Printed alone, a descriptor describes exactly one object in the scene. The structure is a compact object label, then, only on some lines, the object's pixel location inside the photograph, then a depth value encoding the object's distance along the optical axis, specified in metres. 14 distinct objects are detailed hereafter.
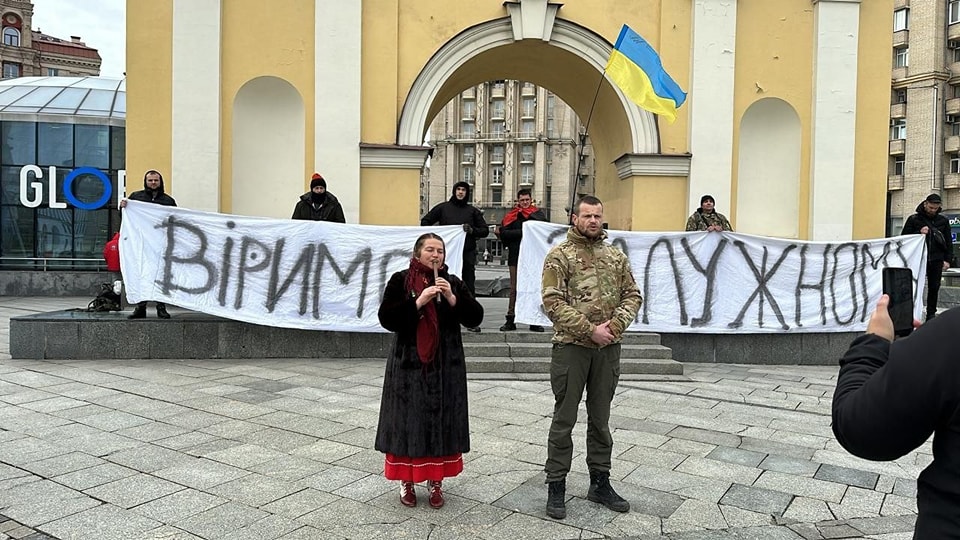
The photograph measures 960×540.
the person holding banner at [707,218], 10.47
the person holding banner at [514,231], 9.55
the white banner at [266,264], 9.09
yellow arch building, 11.05
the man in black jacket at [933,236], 10.71
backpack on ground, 9.76
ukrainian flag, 9.88
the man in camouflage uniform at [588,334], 4.39
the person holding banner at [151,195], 9.25
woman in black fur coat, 4.36
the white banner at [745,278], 9.73
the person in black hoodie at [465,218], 9.53
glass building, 21.19
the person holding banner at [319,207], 9.78
